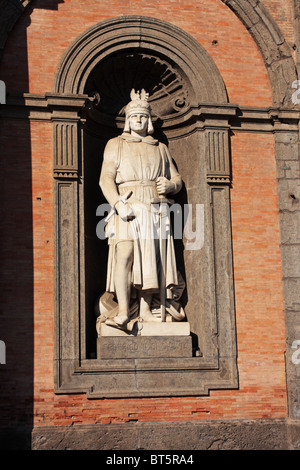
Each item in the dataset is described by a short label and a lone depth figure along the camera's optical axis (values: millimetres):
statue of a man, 13164
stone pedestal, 12891
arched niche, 12836
